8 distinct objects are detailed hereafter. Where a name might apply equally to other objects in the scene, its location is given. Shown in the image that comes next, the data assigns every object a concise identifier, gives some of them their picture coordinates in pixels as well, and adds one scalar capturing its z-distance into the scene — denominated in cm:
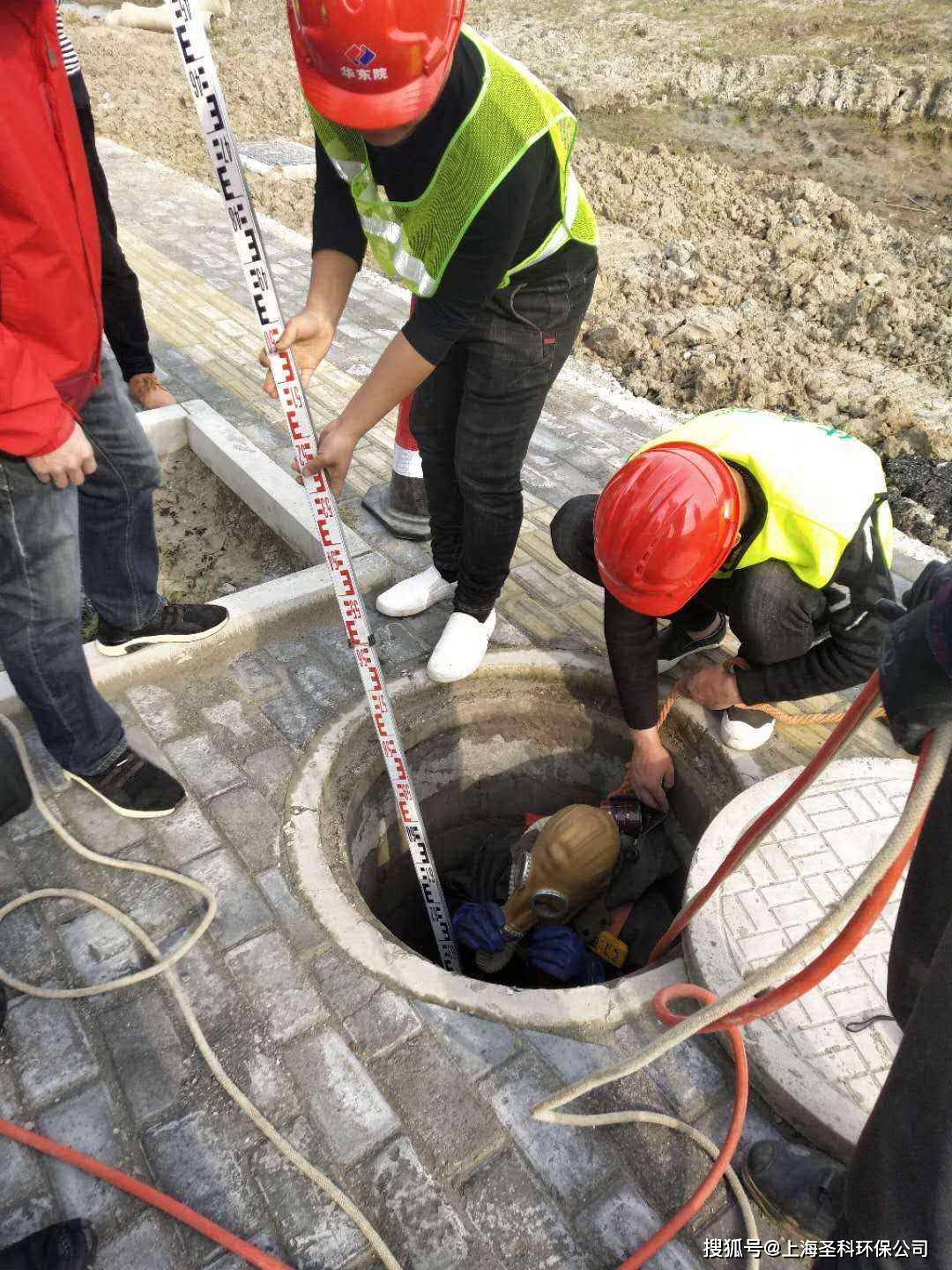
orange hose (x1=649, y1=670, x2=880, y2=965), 160
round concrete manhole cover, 211
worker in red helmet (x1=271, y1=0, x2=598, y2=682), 192
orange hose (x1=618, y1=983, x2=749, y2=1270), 186
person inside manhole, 307
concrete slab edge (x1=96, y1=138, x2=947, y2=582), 423
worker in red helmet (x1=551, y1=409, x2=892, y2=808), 247
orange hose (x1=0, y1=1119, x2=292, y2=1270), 179
